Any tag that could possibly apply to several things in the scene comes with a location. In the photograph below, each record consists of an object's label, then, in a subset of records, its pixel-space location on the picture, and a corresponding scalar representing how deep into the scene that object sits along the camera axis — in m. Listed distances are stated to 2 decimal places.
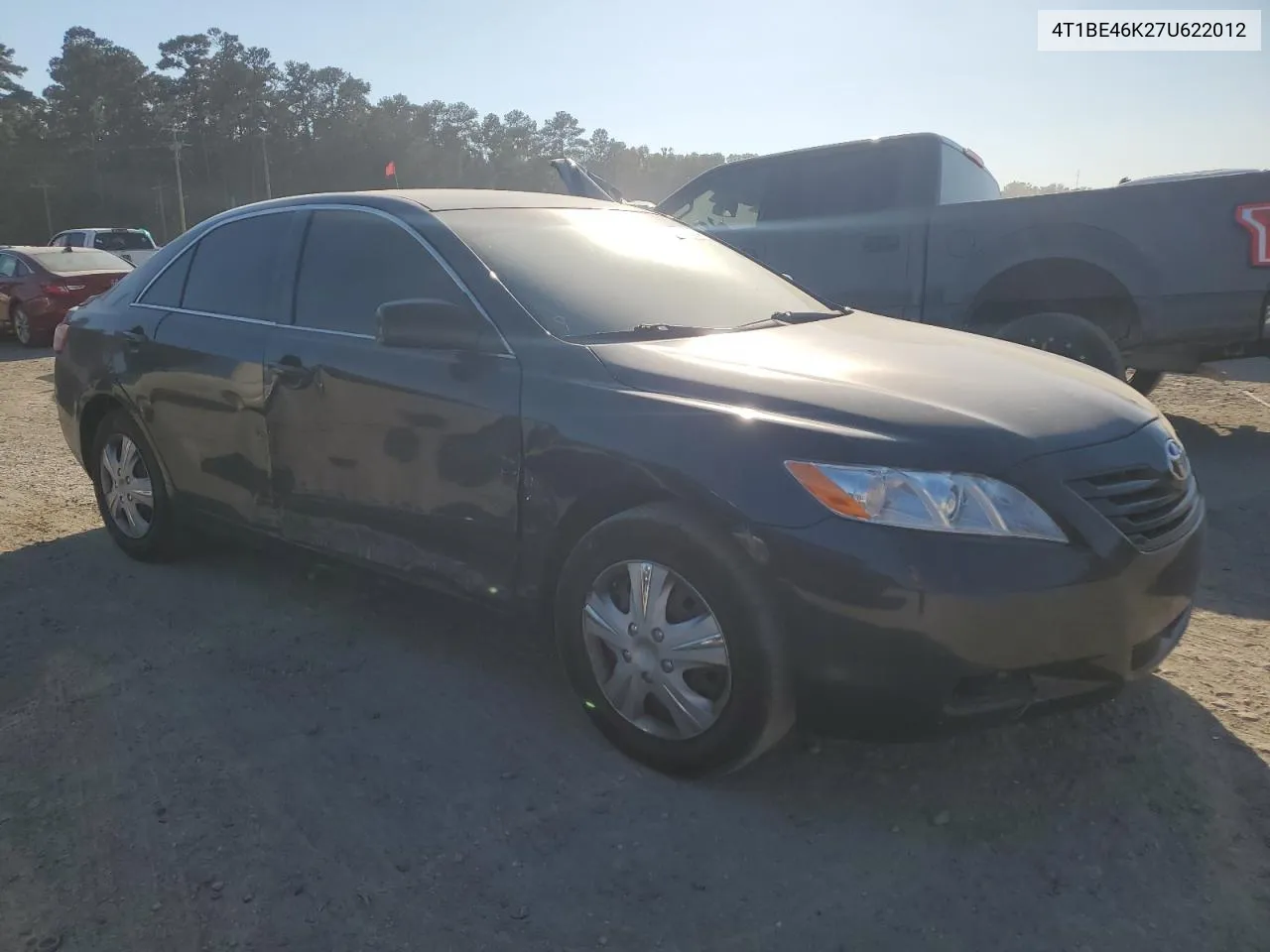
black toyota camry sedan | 2.43
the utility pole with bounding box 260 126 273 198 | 61.63
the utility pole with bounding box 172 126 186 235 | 55.05
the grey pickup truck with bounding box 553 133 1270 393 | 5.71
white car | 20.16
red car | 14.55
